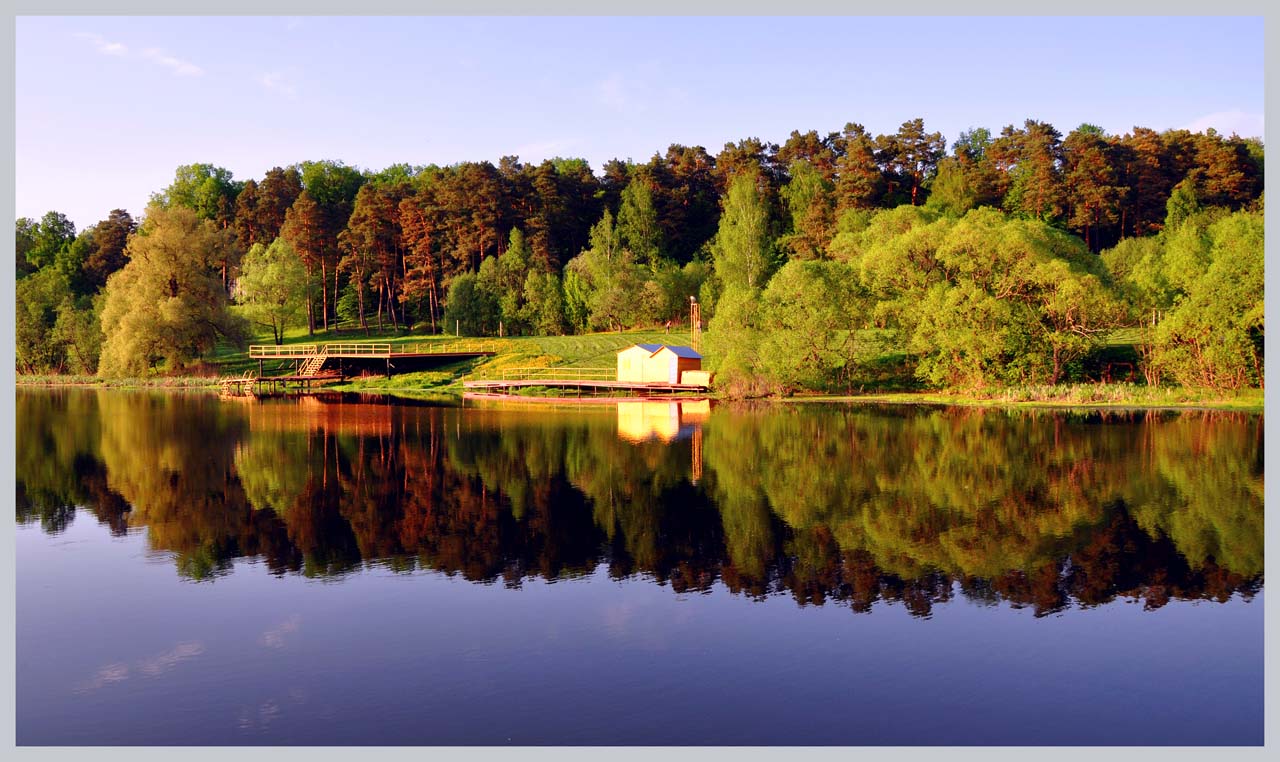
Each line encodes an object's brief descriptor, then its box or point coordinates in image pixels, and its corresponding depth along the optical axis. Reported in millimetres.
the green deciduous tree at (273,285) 80438
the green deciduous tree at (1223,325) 42875
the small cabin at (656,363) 57312
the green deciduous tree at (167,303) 67562
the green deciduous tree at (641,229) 87875
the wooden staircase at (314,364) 68750
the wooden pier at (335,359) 67562
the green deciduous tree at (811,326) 51562
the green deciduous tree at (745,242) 76688
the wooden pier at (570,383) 57469
